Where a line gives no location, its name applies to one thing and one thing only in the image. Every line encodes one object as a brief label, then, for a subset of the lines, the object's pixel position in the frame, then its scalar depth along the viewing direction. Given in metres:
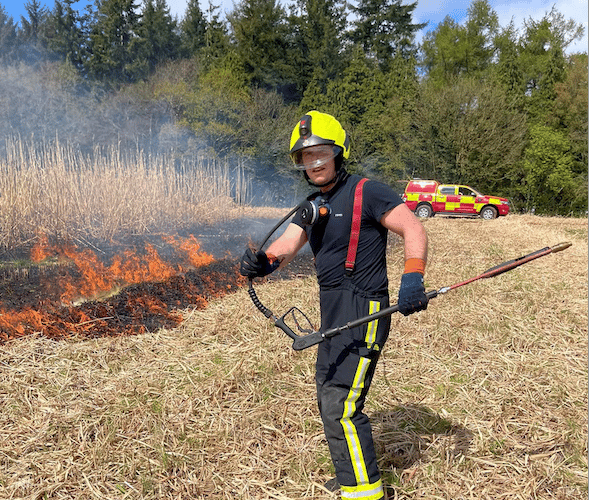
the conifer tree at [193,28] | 35.03
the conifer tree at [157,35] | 33.94
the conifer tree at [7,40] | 30.64
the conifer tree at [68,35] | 33.47
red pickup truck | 19.22
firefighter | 2.37
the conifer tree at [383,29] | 34.34
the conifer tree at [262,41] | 32.00
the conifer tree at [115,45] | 32.66
